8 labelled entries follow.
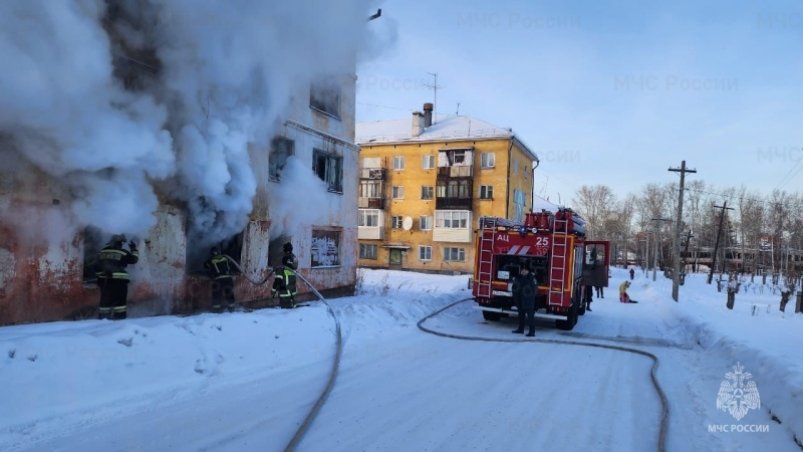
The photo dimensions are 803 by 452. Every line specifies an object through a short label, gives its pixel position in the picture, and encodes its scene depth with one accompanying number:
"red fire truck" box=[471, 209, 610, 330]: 11.22
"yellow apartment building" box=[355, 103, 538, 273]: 34.19
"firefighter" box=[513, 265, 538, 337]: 10.59
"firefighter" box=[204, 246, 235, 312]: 9.24
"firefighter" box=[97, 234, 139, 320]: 7.24
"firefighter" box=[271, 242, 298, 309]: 9.77
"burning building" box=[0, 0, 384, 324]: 6.21
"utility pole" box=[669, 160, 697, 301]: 20.78
